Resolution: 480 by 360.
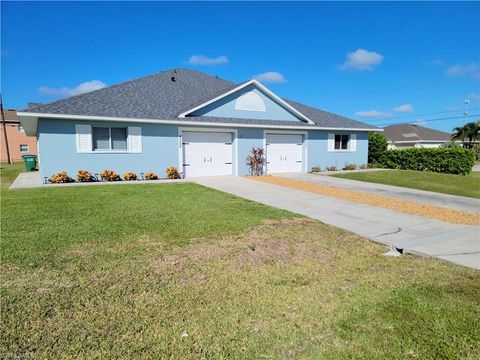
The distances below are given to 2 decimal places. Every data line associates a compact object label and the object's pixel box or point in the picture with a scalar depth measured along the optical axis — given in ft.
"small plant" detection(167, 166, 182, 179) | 48.93
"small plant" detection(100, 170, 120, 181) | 44.83
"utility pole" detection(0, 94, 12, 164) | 105.66
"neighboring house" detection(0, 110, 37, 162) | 123.85
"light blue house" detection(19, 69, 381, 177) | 43.06
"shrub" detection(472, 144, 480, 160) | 132.48
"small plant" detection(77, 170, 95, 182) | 43.50
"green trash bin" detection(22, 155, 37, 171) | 65.92
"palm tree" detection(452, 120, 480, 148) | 119.24
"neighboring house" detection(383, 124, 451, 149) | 135.23
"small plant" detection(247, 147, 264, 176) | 55.72
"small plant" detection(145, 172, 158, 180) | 47.88
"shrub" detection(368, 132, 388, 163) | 75.10
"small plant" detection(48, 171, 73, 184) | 42.01
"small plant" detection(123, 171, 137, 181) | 46.16
